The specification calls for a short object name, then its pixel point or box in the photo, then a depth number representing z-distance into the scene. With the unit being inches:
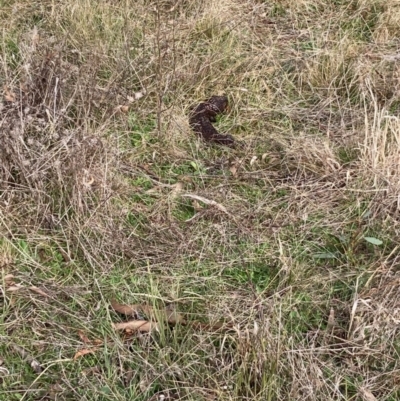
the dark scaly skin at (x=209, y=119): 127.5
